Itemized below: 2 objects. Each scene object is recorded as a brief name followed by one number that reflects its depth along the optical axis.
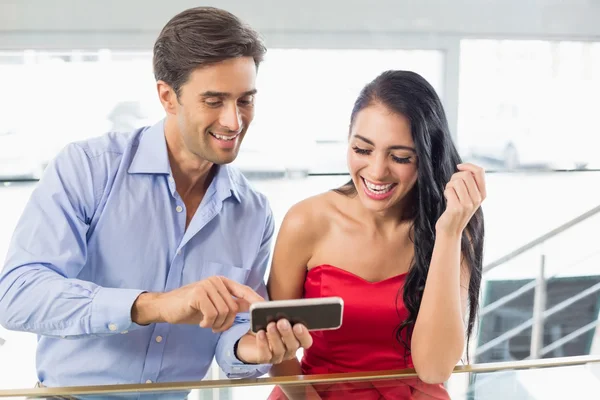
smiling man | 1.49
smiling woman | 1.57
